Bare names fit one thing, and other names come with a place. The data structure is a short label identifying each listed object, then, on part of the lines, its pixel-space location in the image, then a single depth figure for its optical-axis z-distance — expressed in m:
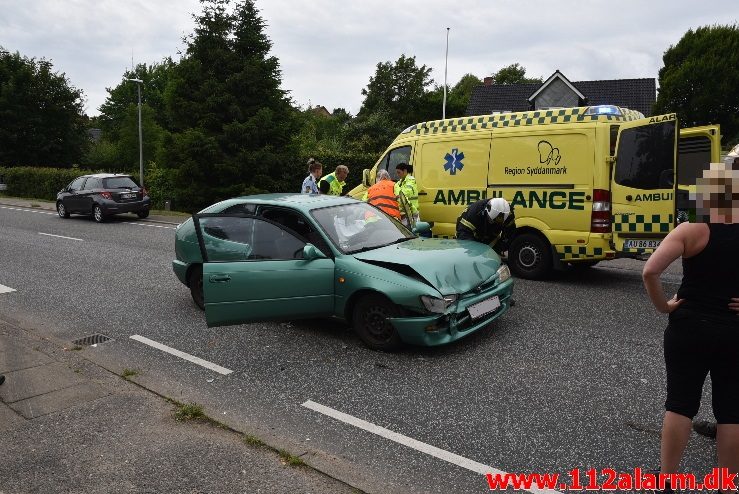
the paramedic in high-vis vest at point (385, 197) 8.79
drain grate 5.86
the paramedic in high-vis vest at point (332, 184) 10.98
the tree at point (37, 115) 38.97
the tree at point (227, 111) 21.28
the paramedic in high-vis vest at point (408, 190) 9.25
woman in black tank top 2.55
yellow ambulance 7.51
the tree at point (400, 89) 53.44
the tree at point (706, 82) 43.56
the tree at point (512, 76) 72.18
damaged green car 5.06
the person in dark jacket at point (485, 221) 6.91
